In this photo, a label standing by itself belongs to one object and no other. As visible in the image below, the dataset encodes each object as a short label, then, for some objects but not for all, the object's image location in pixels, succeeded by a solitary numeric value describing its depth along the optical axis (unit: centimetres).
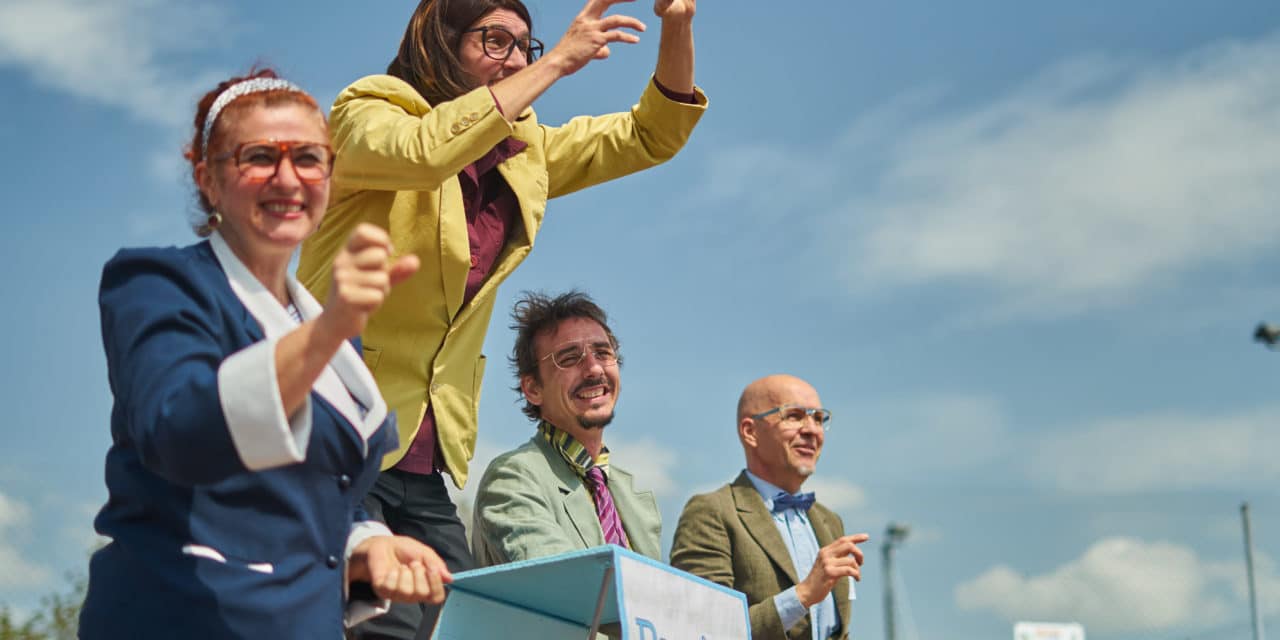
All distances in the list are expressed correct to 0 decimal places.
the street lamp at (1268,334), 1478
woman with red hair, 177
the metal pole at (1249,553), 1670
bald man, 500
